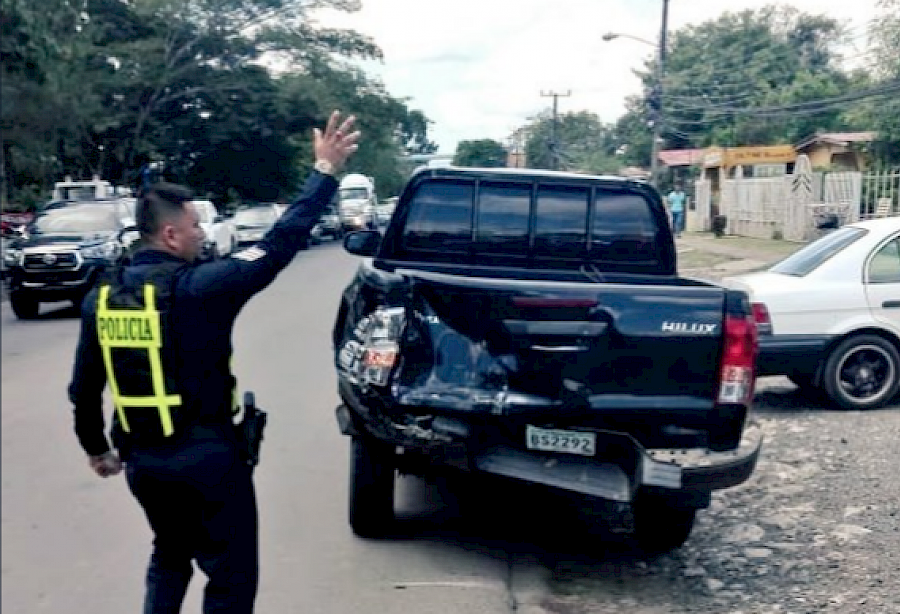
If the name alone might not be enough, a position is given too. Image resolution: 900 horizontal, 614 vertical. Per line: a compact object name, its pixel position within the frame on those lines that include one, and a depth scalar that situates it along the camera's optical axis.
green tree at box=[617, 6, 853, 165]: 45.12
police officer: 3.30
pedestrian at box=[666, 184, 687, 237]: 30.25
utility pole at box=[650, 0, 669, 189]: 33.72
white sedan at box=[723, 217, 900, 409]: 8.92
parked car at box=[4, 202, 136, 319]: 6.64
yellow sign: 31.25
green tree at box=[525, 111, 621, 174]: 53.44
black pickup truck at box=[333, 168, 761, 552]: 4.94
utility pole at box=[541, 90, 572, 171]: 53.68
